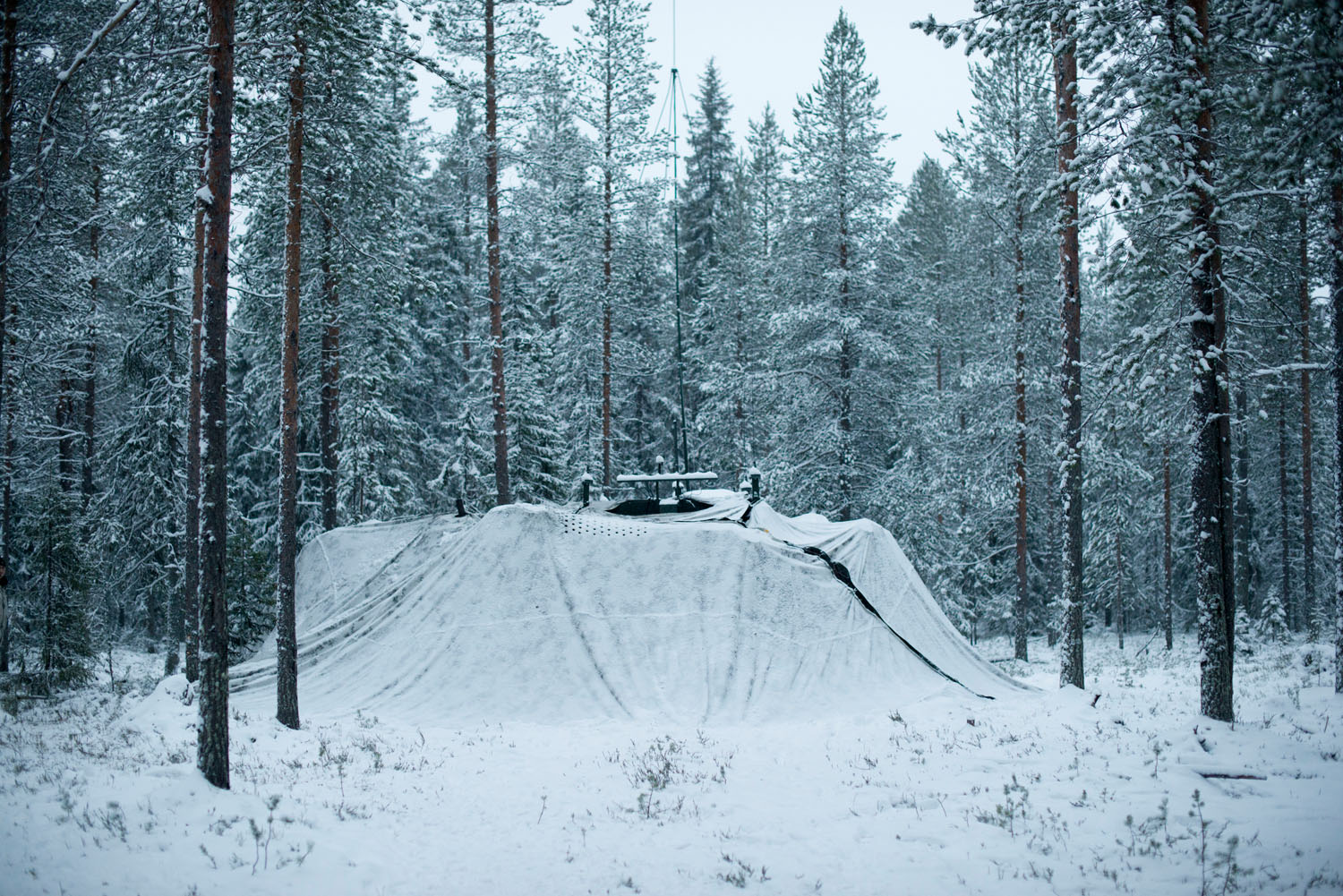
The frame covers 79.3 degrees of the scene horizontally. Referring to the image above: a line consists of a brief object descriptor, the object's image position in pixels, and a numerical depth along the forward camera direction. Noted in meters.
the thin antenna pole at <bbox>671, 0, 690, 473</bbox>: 15.42
